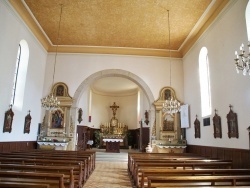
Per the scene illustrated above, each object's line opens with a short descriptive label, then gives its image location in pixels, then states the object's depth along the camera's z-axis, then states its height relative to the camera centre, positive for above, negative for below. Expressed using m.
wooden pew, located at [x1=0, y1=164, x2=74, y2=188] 4.16 -0.68
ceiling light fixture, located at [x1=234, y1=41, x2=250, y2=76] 4.67 +1.67
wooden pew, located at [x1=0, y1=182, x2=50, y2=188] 2.72 -0.66
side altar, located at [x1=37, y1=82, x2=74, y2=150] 11.96 +0.54
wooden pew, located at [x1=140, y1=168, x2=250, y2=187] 4.22 -0.67
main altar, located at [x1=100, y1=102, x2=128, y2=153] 20.06 +0.69
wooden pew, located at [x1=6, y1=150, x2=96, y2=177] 7.01 -1.08
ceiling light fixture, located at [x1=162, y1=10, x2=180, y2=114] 9.36 +1.31
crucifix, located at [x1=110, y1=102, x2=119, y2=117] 21.59 +2.79
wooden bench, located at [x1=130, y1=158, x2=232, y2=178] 5.82 -0.65
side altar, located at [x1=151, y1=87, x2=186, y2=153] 12.17 +0.51
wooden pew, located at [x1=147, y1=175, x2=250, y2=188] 3.51 -0.68
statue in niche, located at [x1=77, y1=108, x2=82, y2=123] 16.47 +1.46
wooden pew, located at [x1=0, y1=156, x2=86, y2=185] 5.21 -0.69
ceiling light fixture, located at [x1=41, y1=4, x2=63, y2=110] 9.11 +1.28
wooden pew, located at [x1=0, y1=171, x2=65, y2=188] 3.44 -0.72
